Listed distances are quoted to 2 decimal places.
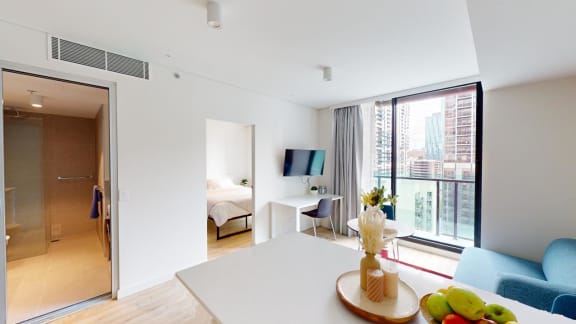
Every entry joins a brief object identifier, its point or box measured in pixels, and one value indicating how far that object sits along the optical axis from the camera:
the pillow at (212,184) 5.34
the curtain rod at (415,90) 2.82
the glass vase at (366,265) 0.92
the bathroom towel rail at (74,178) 3.62
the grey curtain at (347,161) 3.88
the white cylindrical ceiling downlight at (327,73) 2.51
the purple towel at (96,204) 3.26
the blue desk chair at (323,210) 3.49
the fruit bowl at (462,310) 0.62
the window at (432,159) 3.05
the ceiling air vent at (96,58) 1.89
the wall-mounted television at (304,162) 3.80
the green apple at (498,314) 0.63
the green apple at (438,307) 0.69
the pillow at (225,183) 5.41
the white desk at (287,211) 3.50
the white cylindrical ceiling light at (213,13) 1.46
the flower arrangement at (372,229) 0.89
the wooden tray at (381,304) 0.78
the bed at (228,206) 3.67
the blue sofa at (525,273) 1.34
